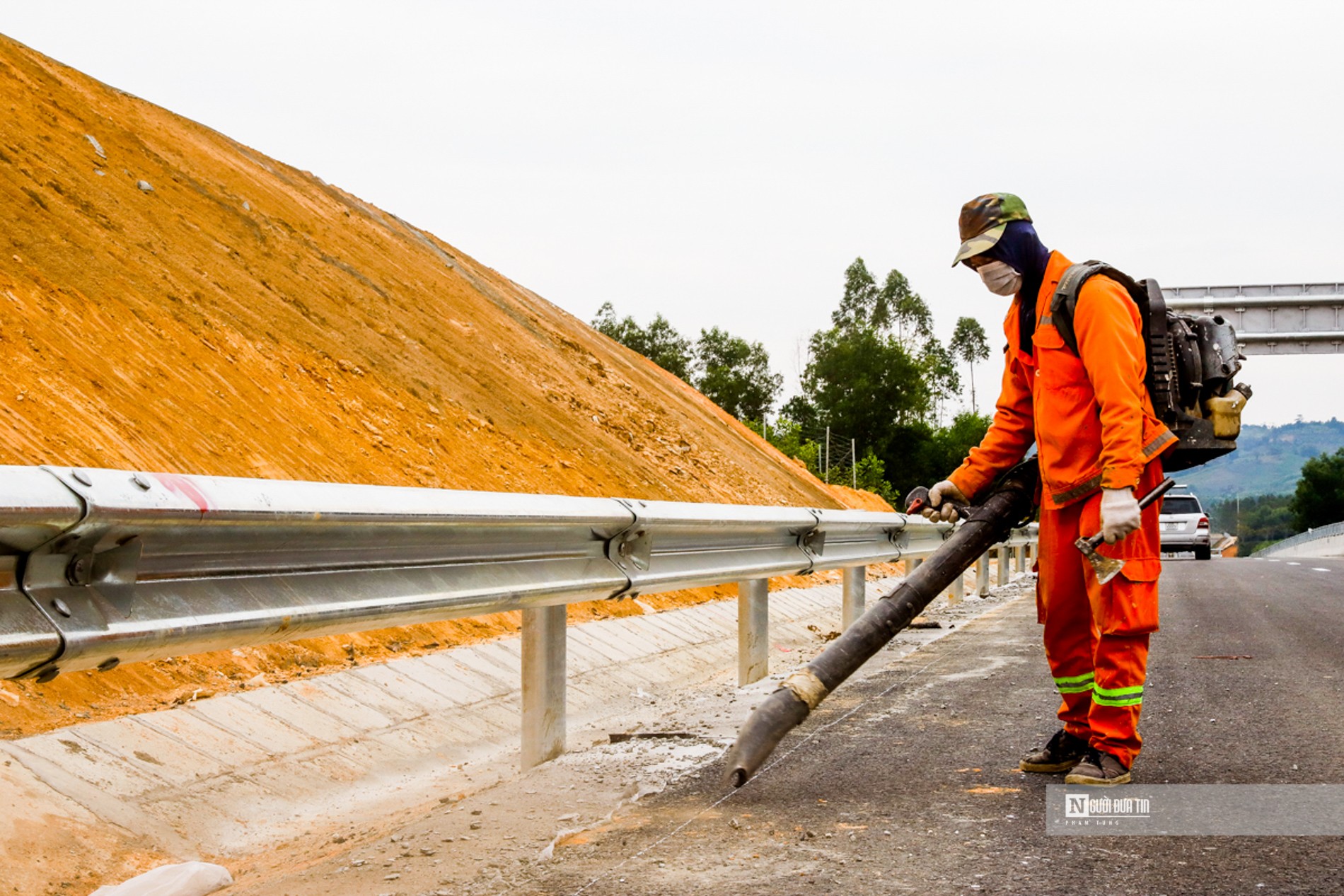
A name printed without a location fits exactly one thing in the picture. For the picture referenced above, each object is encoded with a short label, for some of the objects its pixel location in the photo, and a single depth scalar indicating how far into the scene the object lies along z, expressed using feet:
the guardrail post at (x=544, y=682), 15.39
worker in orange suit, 13.78
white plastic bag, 10.44
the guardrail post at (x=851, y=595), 28.43
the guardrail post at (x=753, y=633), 21.98
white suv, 90.58
